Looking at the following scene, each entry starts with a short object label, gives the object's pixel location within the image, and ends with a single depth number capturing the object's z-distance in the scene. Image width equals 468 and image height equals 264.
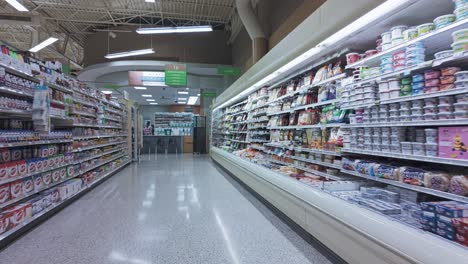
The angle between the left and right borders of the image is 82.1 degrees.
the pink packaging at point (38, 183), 3.60
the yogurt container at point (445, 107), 1.78
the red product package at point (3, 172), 2.92
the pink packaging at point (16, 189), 3.12
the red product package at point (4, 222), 2.81
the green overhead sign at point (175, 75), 10.32
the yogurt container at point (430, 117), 1.85
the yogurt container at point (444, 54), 1.75
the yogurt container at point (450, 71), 1.76
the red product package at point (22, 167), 3.23
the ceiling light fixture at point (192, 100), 19.51
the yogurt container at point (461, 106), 1.66
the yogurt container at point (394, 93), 2.16
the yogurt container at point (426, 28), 1.92
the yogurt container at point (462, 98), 1.68
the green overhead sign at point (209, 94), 13.76
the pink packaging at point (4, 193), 2.93
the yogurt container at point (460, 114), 1.66
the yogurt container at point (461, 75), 1.67
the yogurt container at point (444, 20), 1.78
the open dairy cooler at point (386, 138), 1.69
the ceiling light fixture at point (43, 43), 7.90
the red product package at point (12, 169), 3.05
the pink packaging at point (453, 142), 1.67
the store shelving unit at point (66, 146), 3.26
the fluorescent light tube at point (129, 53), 10.35
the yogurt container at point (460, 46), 1.63
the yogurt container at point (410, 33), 2.03
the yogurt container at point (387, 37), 2.25
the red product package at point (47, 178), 3.81
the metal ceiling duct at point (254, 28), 6.85
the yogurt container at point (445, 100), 1.79
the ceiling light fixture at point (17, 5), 5.60
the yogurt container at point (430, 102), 1.88
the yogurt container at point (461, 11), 1.64
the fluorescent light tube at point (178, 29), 8.49
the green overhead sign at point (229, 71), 10.05
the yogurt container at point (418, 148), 1.96
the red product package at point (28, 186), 3.38
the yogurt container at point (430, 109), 1.86
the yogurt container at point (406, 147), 2.05
